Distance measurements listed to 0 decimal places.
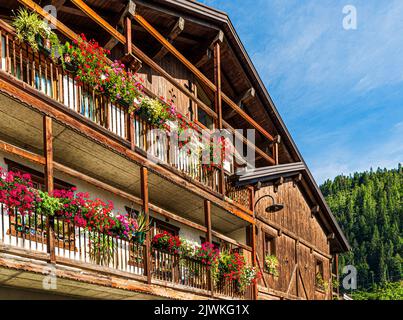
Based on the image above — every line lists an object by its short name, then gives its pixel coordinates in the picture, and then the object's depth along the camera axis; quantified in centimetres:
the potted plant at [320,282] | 2500
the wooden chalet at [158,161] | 1112
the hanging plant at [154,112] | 1418
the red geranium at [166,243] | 1417
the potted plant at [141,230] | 1273
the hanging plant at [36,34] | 1111
